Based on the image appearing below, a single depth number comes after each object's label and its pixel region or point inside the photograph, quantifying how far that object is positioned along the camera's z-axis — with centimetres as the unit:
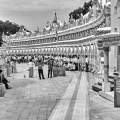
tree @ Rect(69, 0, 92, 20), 11494
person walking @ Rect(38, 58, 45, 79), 2633
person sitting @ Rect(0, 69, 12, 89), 1895
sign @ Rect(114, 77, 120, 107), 1296
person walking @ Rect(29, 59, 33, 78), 2857
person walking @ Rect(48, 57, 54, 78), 2750
